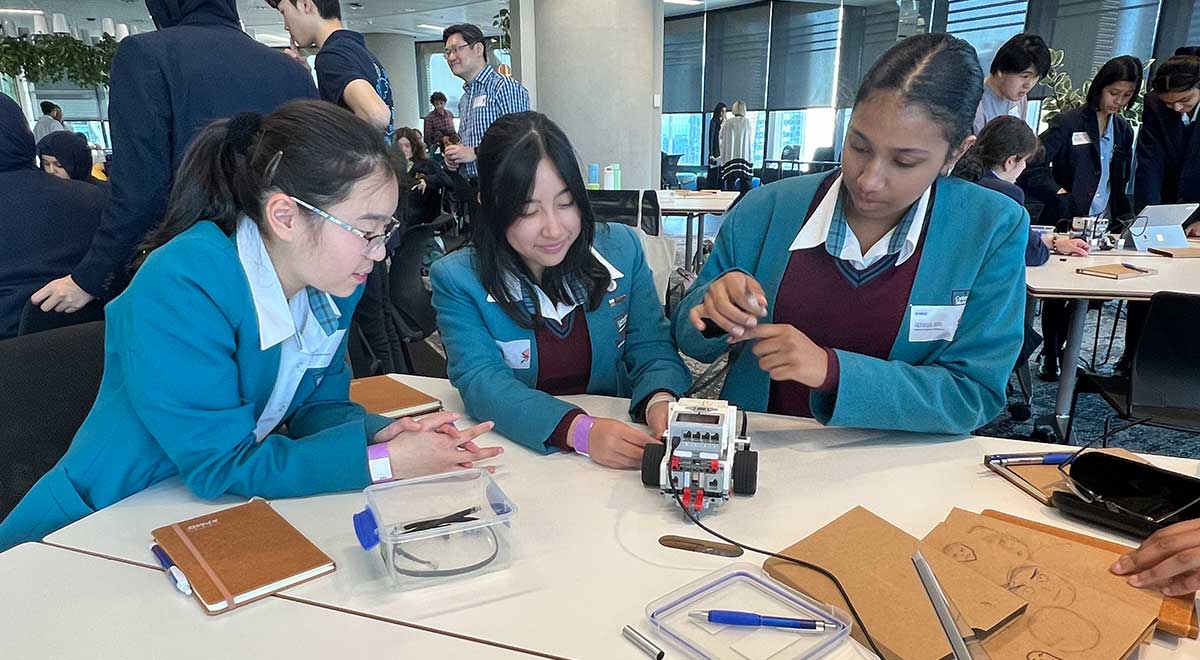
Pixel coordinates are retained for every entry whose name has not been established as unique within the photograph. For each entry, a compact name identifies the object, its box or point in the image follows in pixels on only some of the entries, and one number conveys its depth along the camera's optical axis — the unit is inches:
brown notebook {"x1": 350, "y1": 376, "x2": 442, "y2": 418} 52.4
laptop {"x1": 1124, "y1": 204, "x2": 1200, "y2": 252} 130.6
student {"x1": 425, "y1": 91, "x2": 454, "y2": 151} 272.4
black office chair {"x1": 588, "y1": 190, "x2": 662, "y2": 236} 137.7
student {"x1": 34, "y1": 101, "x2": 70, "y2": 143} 307.0
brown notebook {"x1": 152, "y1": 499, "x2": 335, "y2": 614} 30.5
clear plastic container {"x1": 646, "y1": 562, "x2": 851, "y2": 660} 27.7
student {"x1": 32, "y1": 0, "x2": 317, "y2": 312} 67.6
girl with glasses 38.1
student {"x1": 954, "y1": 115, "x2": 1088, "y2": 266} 112.7
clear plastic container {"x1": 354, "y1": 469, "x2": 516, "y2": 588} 32.5
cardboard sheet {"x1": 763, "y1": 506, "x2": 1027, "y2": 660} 27.7
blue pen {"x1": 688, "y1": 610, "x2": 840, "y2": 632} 28.6
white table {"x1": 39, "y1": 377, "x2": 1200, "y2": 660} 29.7
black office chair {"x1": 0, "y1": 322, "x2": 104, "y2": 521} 44.3
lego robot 36.1
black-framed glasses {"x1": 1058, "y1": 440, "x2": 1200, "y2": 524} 35.4
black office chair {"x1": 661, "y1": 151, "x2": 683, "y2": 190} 390.8
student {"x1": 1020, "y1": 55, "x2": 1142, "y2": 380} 148.7
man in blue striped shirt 174.4
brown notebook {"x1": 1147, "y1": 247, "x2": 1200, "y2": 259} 123.5
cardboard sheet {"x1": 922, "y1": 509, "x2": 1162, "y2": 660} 27.3
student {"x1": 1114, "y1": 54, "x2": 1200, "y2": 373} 148.1
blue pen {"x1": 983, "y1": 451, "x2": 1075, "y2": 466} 41.8
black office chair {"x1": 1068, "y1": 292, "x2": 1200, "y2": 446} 81.7
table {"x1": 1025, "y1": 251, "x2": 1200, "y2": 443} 97.7
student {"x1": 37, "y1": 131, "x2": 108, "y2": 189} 165.6
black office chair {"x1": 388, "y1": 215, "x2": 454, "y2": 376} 105.8
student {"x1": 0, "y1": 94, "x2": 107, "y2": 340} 80.6
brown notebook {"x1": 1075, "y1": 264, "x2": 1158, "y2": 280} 105.3
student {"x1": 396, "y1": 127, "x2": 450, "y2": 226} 154.5
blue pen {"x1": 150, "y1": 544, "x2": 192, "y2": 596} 30.9
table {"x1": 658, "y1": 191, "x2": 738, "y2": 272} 190.1
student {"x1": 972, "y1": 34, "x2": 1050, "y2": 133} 133.9
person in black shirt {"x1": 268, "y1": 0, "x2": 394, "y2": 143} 93.8
